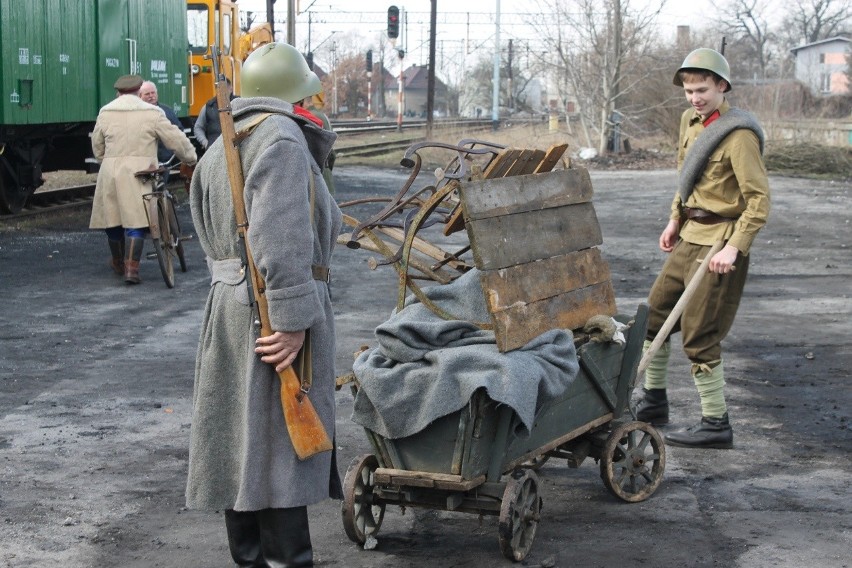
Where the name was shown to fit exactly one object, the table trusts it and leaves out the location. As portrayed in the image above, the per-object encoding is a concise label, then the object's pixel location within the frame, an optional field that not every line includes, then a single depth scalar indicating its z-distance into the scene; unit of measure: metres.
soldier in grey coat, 3.90
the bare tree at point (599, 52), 34.16
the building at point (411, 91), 140.75
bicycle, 11.61
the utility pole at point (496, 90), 56.75
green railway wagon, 15.42
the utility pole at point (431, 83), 43.31
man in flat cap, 11.58
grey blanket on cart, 4.55
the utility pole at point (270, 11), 33.44
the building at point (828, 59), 93.62
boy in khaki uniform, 6.33
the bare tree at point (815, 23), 108.75
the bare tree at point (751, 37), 98.15
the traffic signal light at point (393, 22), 49.94
